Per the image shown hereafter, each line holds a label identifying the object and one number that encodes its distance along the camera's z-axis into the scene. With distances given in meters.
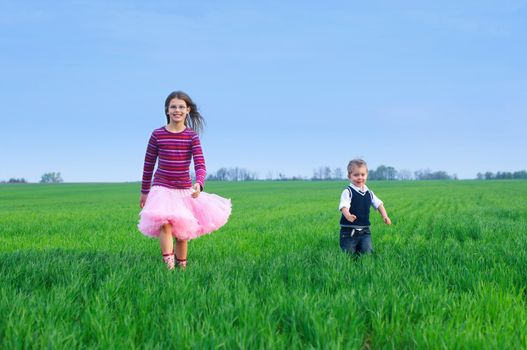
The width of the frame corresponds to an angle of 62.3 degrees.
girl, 5.35
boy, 6.18
